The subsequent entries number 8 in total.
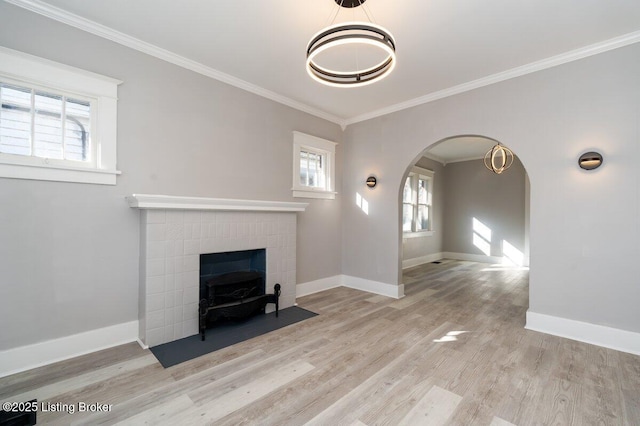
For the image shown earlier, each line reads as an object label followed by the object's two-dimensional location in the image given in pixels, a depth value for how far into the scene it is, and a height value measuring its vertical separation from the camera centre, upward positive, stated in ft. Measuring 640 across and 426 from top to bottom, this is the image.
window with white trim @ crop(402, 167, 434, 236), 23.88 +0.92
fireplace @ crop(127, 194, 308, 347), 8.80 -1.24
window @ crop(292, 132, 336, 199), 14.43 +2.58
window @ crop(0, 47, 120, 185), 7.39 +2.57
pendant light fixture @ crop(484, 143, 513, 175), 16.41 +3.53
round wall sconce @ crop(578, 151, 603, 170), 9.29 +1.90
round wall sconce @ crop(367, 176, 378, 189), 15.46 +1.77
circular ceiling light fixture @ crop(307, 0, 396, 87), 5.98 +4.02
